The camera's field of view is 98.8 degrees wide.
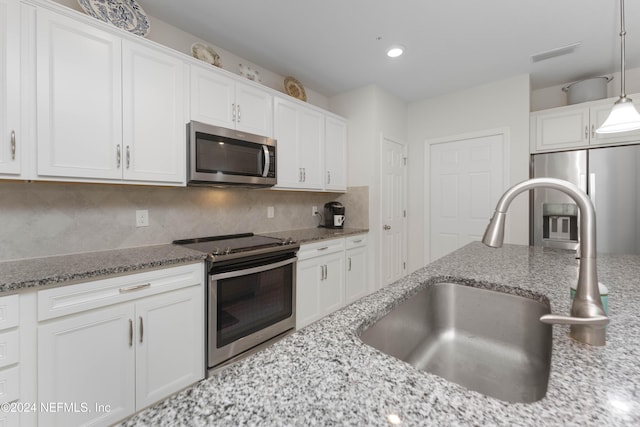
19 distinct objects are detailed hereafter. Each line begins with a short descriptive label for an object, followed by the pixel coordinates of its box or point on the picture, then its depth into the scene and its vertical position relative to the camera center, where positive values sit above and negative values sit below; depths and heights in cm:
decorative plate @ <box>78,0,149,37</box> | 171 +131
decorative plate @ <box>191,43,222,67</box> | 223 +132
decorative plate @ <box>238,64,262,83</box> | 256 +132
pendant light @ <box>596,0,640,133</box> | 154 +54
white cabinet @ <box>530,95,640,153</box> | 264 +87
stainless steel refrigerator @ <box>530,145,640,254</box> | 249 +13
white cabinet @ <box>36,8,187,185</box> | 147 +64
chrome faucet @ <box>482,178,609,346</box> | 60 -12
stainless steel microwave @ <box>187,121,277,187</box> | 200 +44
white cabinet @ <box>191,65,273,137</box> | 207 +91
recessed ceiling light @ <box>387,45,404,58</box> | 249 +149
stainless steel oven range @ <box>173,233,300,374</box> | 182 -60
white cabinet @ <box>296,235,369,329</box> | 247 -65
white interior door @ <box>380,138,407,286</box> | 343 +1
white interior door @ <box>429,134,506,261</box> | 327 +31
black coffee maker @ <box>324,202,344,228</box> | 331 -4
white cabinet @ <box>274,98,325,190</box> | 267 +70
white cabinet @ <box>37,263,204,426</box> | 127 -70
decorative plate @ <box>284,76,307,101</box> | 299 +137
